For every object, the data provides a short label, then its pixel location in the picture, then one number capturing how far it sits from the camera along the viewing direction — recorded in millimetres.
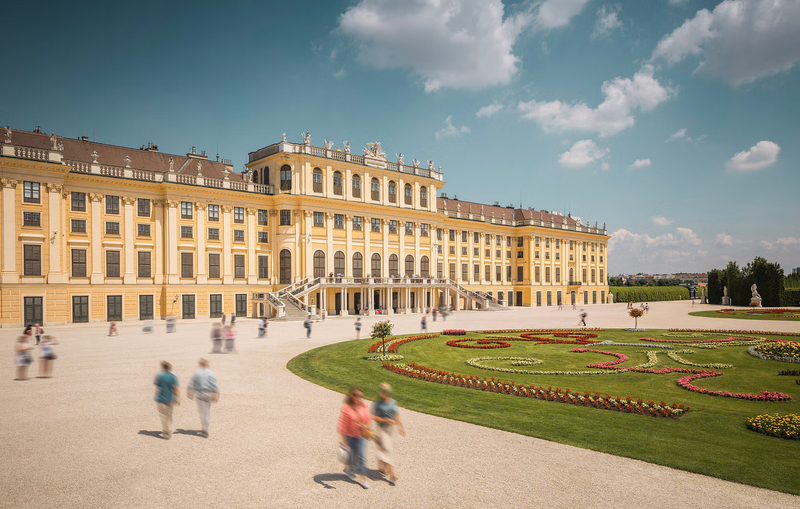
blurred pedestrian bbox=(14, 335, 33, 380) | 20531
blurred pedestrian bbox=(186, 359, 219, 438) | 13453
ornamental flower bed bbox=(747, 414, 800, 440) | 12875
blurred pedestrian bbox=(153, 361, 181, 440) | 13219
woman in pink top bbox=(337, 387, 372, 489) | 10273
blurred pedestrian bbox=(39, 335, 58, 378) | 21214
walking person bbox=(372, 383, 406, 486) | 10523
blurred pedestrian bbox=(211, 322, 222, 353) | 28969
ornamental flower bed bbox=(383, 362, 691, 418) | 15368
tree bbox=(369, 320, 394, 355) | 27864
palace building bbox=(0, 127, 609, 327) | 48469
